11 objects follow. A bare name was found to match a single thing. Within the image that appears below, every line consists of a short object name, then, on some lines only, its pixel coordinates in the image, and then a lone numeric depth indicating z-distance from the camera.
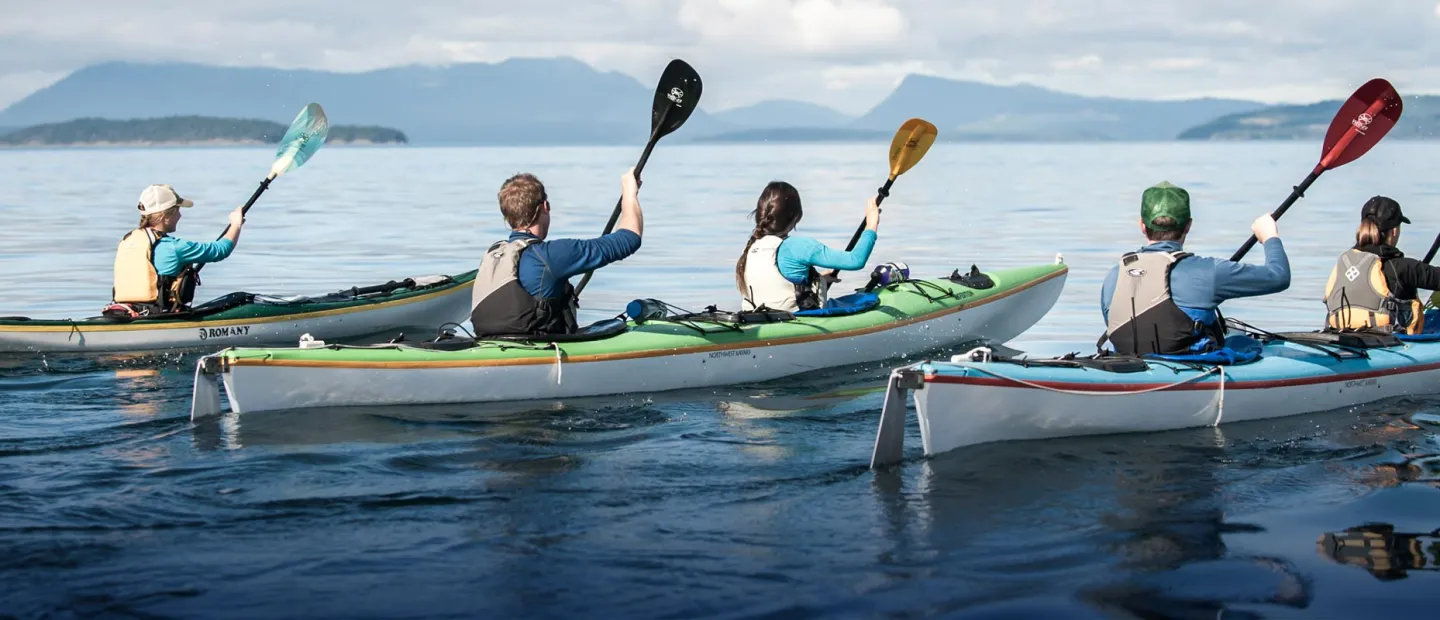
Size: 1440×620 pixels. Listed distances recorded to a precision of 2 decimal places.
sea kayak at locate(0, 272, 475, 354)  10.84
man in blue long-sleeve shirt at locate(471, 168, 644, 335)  8.52
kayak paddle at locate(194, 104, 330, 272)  13.51
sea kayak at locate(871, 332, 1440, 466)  7.00
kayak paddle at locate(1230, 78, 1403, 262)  9.89
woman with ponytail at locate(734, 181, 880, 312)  9.83
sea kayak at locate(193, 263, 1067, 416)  8.18
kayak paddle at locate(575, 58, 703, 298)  11.38
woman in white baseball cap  11.04
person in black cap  9.01
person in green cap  7.37
